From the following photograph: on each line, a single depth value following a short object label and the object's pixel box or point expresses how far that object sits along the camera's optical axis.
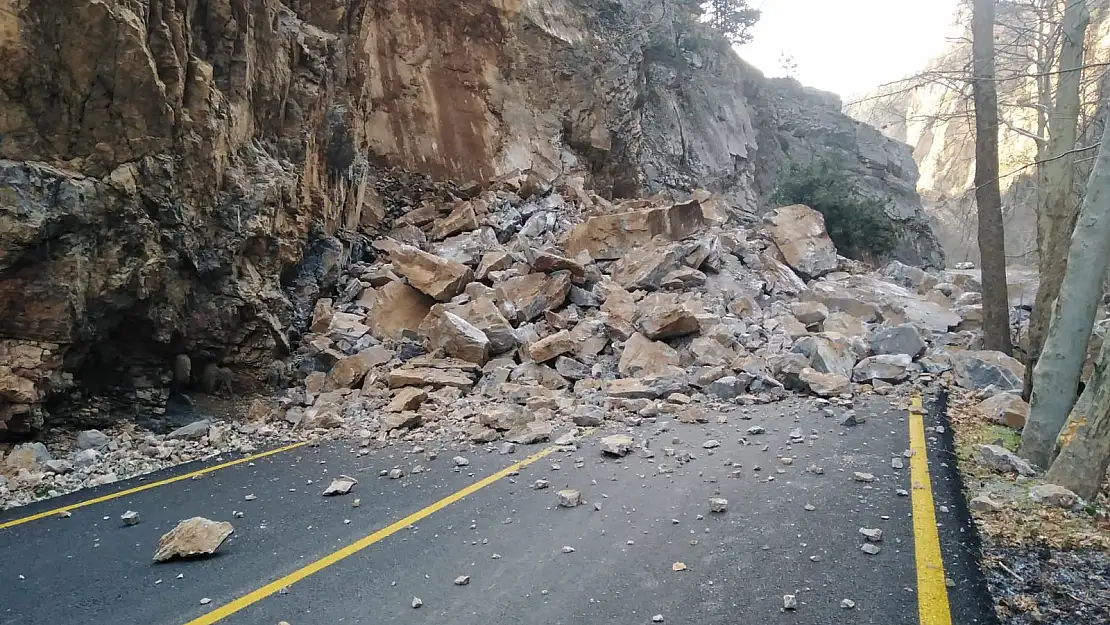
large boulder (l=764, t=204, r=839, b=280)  15.76
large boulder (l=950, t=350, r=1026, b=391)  8.13
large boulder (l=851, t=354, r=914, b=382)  8.77
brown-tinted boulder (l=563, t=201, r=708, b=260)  14.81
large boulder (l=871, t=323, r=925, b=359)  9.95
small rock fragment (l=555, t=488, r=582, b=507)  4.70
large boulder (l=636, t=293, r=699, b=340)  10.48
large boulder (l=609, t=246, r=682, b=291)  12.76
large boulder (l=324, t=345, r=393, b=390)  10.14
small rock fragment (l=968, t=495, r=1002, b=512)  4.13
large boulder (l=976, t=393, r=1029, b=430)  6.43
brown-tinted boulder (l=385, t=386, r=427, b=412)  8.44
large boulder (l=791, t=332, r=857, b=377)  8.96
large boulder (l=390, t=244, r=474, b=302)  12.35
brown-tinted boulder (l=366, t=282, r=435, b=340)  12.15
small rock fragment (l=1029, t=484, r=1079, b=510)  4.13
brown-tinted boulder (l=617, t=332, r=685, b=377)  9.73
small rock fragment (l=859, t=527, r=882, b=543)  3.73
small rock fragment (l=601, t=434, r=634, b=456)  5.96
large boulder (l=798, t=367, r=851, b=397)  8.13
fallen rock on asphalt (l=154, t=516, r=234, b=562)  4.08
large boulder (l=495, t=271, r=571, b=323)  11.87
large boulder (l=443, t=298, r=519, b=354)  10.66
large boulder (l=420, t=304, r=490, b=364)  10.19
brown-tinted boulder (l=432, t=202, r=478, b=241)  16.94
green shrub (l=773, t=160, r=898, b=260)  20.94
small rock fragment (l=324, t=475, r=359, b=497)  5.39
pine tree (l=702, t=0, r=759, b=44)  29.73
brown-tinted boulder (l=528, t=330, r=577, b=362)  10.12
